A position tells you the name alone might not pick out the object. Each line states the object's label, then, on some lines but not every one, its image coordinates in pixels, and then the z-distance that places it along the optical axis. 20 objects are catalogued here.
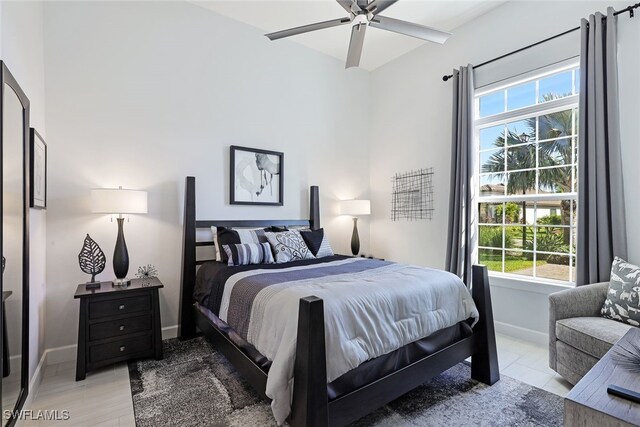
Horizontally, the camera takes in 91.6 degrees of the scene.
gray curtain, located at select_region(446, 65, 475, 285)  3.45
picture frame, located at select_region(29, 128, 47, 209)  2.14
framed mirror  1.54
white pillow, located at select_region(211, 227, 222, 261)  3.09
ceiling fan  2.18
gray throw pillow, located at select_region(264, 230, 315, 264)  3.12
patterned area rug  1.85
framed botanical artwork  3.63
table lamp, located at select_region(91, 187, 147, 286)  2.55
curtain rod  2.43
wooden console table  1.11
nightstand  2.37
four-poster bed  1.41
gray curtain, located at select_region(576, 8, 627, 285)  2.46
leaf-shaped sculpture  2.60
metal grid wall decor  4.06
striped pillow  2.89
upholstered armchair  2.00
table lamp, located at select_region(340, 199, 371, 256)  4.33
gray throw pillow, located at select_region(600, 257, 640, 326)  2.09
